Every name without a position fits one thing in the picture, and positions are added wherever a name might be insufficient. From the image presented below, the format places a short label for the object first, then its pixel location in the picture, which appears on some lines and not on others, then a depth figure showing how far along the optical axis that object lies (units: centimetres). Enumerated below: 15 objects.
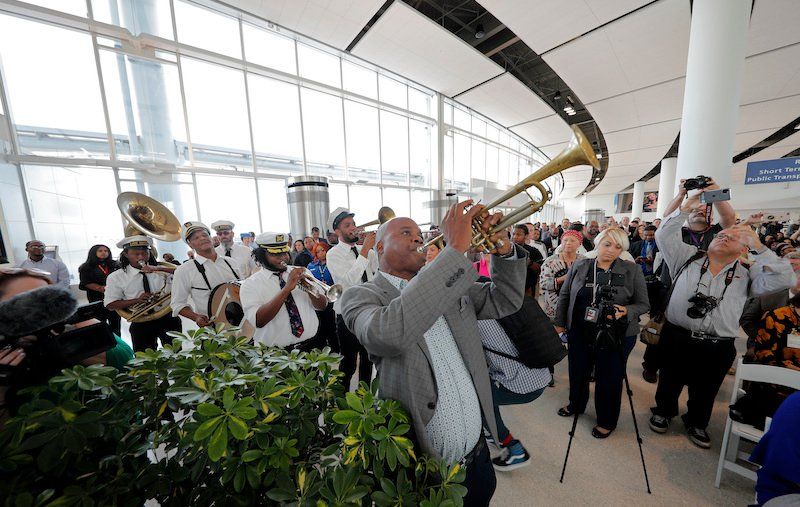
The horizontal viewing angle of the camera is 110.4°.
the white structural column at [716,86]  357
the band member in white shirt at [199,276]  275
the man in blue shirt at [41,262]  423
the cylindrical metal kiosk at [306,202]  799
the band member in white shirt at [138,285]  298
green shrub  69
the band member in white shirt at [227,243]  493
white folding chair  176
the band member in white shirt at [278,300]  218
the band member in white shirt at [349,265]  285
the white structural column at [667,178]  1427
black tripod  214
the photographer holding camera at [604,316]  220
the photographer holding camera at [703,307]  215
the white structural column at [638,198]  2261
